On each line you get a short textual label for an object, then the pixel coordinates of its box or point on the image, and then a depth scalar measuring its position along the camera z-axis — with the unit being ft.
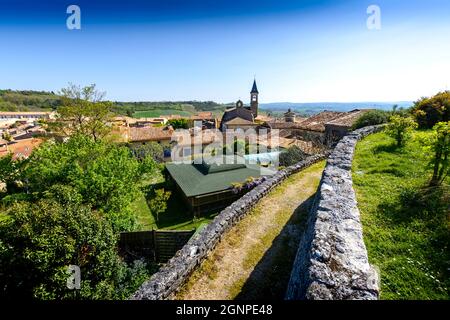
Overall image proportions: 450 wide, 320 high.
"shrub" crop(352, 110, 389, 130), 57.62
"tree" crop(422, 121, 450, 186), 17.28
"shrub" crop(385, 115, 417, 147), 30.19
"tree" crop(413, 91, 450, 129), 43.04
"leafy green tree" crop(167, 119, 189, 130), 191.42
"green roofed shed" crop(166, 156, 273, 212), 54.90
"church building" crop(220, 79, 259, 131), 156.34
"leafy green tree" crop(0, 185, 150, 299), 19.83
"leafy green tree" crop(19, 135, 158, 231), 35.61
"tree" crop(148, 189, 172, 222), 52.90
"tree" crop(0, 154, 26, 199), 47.57
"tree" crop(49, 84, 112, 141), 69.67
